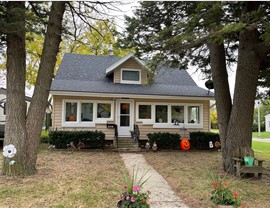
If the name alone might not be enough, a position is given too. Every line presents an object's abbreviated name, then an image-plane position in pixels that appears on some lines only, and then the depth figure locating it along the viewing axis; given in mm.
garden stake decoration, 5953
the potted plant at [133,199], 3492
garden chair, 6465
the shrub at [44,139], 14850
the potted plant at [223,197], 3941
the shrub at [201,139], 12594
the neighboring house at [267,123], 42562
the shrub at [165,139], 12117
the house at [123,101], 12312
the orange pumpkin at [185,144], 12352
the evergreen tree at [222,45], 5453
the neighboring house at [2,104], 12074
